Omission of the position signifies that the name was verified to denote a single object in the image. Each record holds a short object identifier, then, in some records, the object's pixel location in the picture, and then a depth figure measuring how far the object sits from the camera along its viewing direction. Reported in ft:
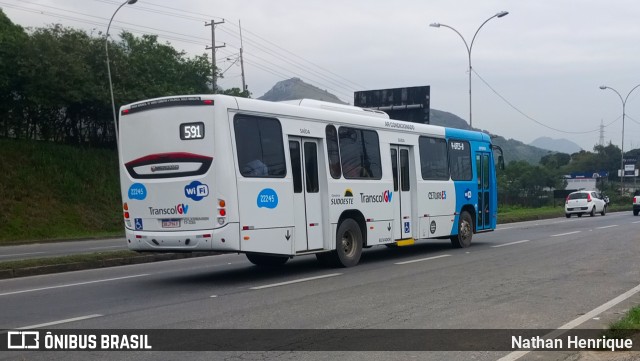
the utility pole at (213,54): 149.89
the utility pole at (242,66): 163.22
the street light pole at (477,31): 110.52
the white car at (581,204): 138.92
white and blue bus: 39.22
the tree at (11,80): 112.27
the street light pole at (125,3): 99.83
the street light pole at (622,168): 194.49
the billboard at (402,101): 117.91
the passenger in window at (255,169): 40.32
